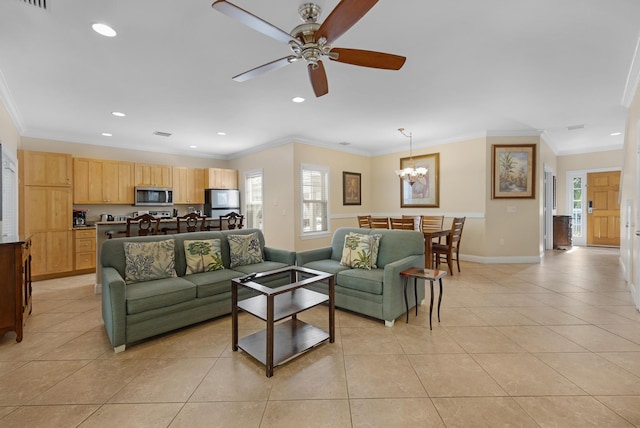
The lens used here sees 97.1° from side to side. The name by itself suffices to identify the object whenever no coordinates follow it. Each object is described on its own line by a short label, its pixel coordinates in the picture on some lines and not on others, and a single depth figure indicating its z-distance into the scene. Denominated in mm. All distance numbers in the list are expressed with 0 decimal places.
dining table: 4402
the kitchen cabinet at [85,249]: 5098
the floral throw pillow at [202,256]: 3160
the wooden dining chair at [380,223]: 5026
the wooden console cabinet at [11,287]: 2479
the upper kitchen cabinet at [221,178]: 6898
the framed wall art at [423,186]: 6281
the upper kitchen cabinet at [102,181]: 5332
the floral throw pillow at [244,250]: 3504
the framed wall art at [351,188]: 6844
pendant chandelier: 5681
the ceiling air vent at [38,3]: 1970
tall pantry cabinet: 4621
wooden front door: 7309
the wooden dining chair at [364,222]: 5568
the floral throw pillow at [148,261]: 2826
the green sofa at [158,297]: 2342
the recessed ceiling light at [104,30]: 2263
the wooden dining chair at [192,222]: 4562
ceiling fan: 1581
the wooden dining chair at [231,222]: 5109
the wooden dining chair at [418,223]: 5165
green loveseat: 2773
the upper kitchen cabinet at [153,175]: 6031
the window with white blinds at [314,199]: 6008
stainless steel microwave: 6004
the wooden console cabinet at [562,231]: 7332
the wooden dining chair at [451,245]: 4681
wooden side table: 2693
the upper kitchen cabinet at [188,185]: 6582
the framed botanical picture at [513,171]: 5539
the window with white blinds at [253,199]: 6727
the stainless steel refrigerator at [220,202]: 6781
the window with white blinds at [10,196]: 3755
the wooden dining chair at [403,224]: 4651
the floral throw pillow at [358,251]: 3219
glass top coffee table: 2059
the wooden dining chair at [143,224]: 4105
